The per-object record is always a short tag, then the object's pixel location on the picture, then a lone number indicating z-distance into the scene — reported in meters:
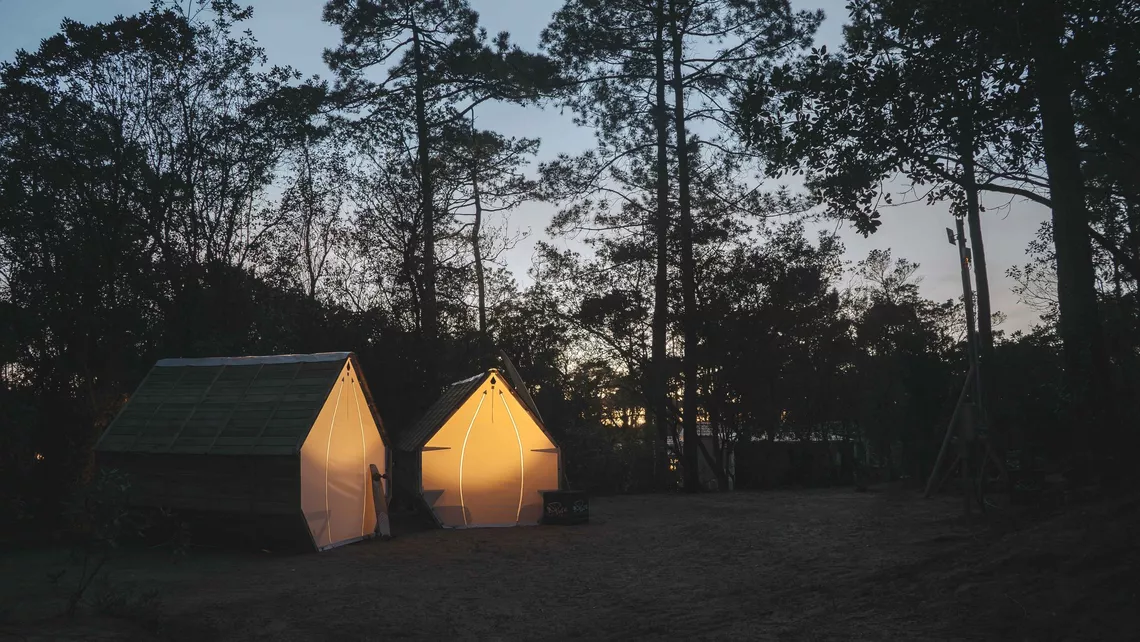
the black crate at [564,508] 14.92
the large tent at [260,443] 11.66
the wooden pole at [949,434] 12.39
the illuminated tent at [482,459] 14.70
